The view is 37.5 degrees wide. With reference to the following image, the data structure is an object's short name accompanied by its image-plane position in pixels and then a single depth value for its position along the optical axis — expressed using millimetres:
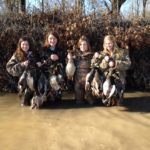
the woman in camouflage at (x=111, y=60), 3895
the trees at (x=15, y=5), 5156
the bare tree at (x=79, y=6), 4887
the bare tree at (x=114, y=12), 4887
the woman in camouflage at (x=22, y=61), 3869
